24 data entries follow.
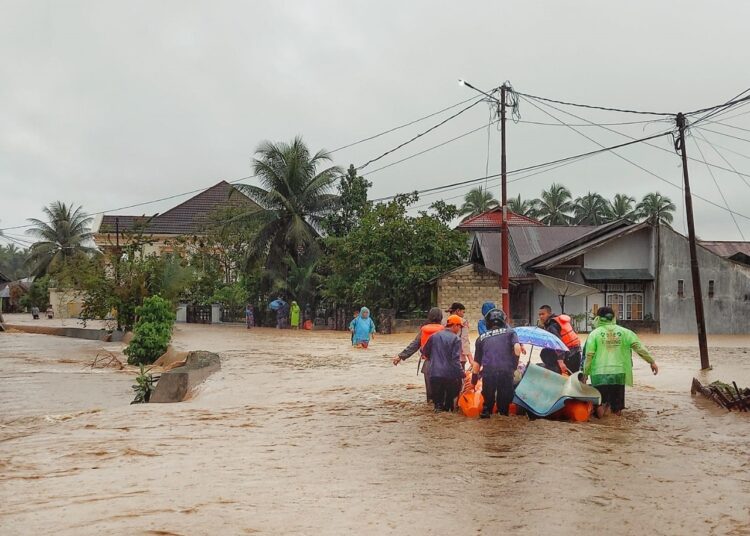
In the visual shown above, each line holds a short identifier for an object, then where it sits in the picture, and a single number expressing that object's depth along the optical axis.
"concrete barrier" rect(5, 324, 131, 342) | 35.00
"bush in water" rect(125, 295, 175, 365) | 23.77
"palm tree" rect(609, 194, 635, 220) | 70.12
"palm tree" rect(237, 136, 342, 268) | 43.88
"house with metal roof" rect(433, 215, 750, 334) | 35.00
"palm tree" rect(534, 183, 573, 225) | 70.69
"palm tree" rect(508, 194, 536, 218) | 73.00
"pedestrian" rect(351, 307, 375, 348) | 25.53
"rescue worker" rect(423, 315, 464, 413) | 11.10
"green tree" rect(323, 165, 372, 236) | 44.00
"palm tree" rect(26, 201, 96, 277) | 68.38
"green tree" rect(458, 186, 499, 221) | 74.69
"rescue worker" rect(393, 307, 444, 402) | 11.64
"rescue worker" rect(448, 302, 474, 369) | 11.95
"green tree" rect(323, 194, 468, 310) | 37.53
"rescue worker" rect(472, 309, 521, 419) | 10.52
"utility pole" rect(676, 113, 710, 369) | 18.12
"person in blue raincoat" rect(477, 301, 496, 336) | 13.28
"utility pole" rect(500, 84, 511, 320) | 24.62
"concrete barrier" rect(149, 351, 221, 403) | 14.40
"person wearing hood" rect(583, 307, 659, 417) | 10.77
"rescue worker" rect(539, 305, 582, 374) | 12.48
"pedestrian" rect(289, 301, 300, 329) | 42.12
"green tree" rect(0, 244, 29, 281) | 115.22
